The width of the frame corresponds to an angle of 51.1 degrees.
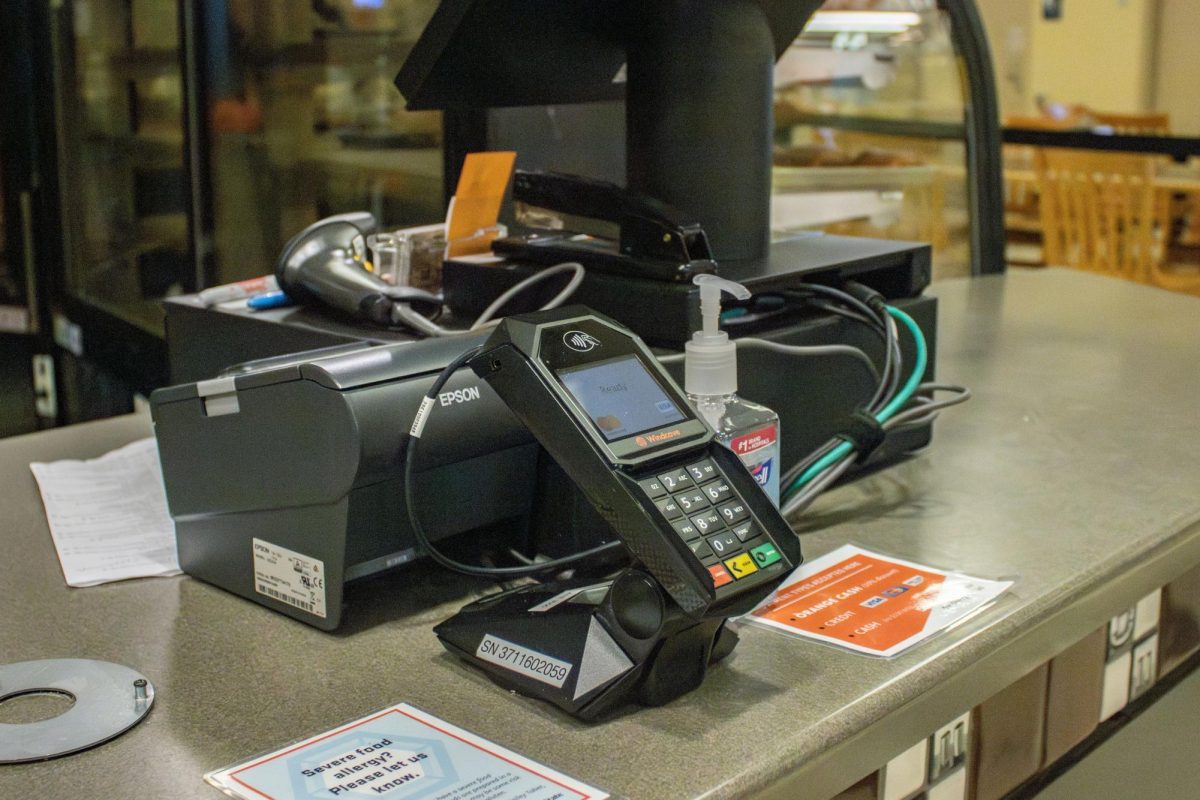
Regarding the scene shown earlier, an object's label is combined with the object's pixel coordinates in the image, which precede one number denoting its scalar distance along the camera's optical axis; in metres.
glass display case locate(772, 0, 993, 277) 2.24
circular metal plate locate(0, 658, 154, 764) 0.61
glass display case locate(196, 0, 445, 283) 2.02
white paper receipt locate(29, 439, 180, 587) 0.86
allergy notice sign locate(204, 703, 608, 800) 0.57
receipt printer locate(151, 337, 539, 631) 0.71
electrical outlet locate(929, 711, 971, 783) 0.78
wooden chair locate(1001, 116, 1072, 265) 5.84
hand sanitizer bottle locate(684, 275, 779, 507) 0.74
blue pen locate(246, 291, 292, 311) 1.01
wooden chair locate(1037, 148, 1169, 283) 4.55
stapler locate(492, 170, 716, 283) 0.92
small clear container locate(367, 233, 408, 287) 1.08
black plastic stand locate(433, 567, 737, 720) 0.62
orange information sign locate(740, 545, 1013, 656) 0.74
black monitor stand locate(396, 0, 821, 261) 0.97
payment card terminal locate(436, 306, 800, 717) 0.61
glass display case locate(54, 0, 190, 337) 2.27
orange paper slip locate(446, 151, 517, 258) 1.06
